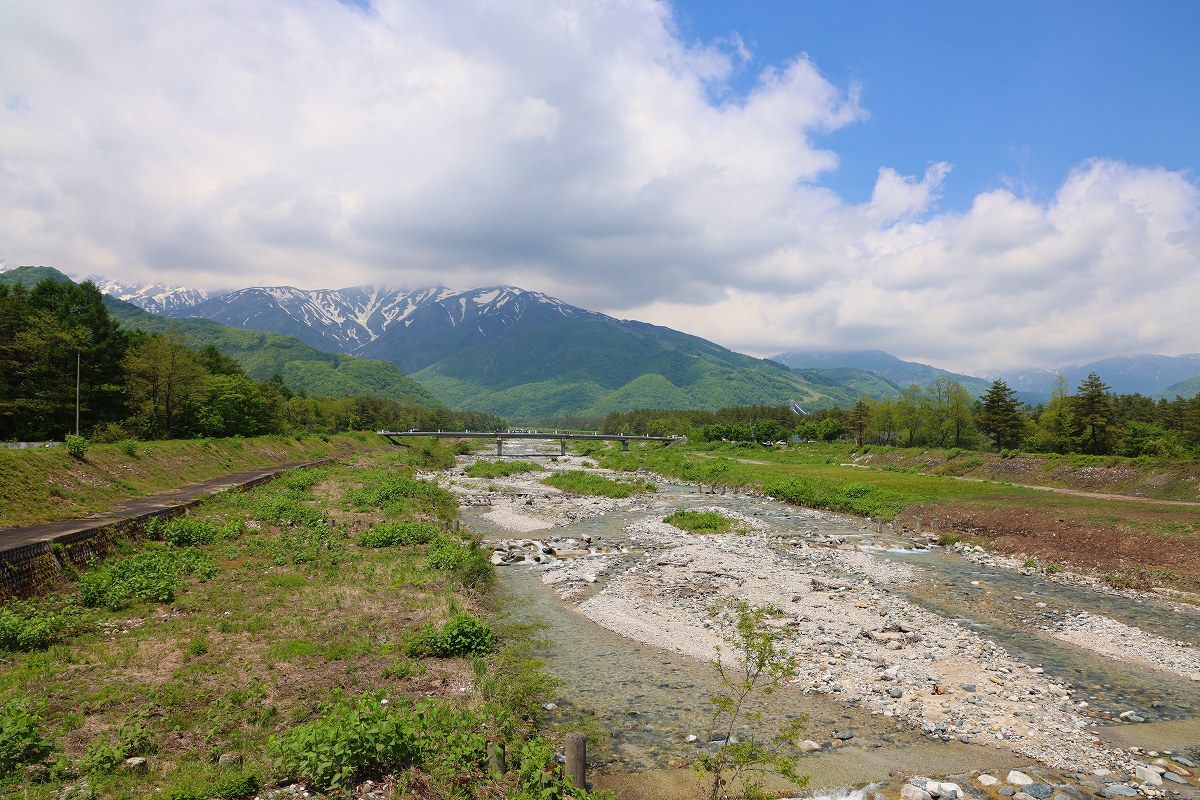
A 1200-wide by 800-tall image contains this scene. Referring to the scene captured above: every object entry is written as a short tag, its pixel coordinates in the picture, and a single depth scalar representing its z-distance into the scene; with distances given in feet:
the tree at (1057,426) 266.77
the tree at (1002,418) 308.81
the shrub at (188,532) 82.94
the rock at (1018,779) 38.20
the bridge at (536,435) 464.24
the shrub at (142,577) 57.47
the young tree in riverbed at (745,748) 32.74
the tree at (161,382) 216.95
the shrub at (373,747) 32.35
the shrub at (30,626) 44.93
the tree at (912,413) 390.83
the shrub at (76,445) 99.03
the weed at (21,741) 29.07
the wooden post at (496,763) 34.12
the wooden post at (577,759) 33.14
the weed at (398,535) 98.27
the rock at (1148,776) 38.75
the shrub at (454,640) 54.19
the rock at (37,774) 29.01
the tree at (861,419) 439.14
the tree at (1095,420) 249.55
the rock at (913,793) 36.45
